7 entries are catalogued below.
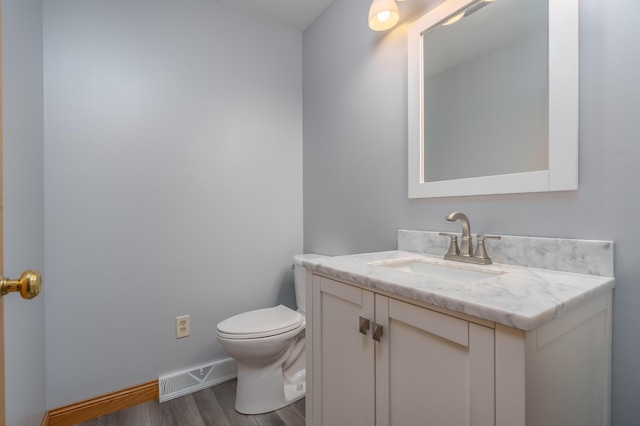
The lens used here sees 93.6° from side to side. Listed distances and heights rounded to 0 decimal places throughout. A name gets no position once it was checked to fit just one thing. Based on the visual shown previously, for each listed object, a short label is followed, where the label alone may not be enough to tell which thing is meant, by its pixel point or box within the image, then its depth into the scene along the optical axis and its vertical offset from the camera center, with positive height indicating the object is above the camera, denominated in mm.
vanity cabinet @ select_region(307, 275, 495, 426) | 613 -386
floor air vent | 1639 -959
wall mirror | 899 +401
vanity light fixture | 1298 +865
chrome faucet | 1024 -136
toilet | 1446 -725
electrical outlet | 1712 -661
